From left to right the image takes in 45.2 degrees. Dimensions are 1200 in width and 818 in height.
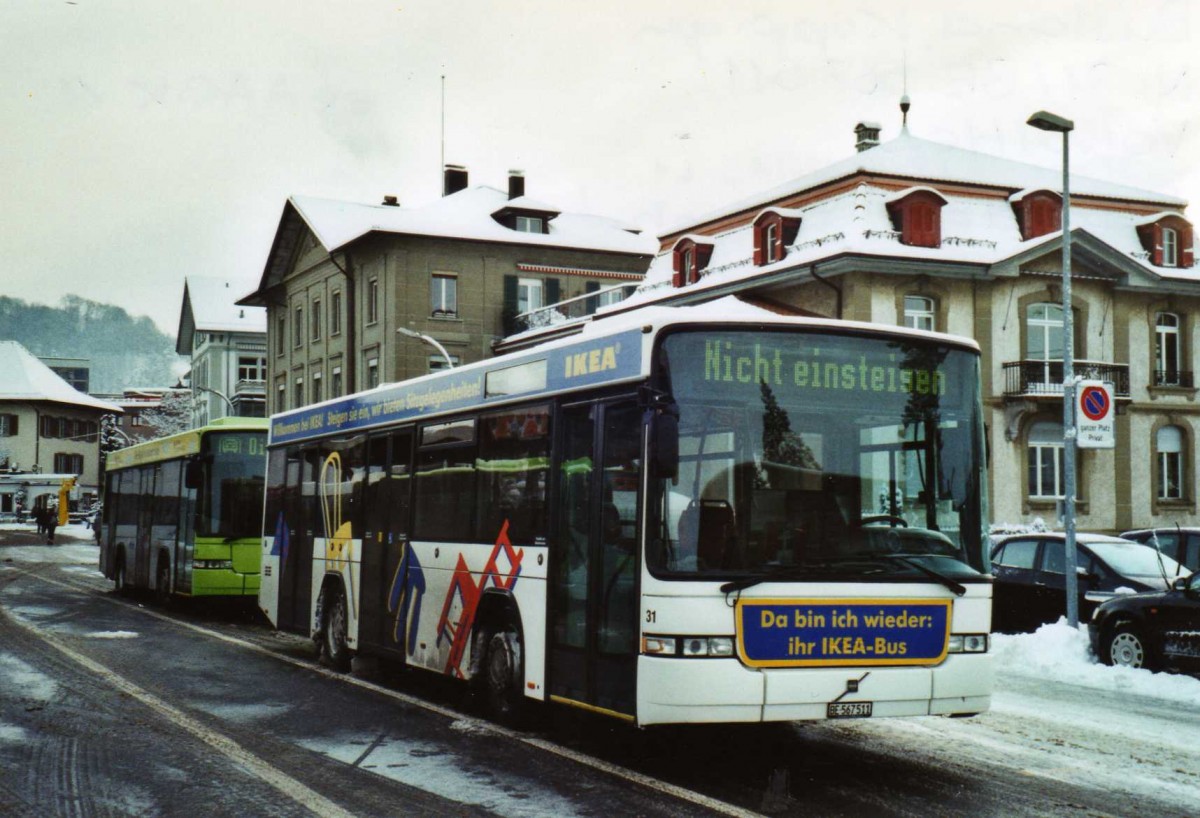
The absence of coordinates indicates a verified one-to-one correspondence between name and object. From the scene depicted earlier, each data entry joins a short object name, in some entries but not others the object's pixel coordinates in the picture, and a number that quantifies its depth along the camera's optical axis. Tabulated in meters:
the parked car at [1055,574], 17.23
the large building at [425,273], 54.31
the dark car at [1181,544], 18.03
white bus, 8.12
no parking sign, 17.08
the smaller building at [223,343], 88.81
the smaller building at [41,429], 105.25
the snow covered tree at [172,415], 111.55
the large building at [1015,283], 37.78
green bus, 21.25
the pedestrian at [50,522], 62.57
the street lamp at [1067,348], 17.22
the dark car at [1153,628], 13.92
